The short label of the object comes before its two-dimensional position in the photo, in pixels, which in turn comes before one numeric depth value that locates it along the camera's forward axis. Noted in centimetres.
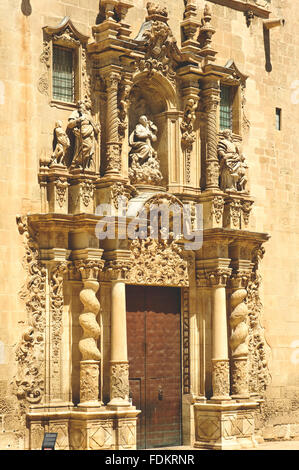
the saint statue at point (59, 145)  1975
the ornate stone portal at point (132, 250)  1947
